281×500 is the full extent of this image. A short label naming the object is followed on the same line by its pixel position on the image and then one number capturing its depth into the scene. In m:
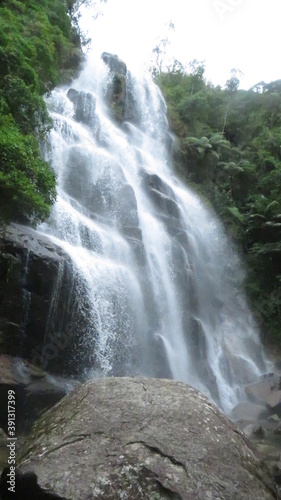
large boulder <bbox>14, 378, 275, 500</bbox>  3.21
